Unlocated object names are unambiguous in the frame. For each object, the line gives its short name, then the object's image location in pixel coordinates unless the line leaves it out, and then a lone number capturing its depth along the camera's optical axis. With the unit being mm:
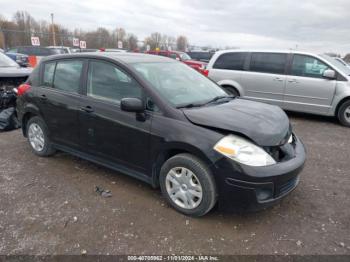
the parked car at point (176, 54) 16972
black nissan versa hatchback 2648
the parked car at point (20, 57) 16641
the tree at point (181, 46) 43981
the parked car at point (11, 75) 6301
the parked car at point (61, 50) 18750
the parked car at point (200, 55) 21344
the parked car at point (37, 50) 18953
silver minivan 6719
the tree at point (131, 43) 38606
